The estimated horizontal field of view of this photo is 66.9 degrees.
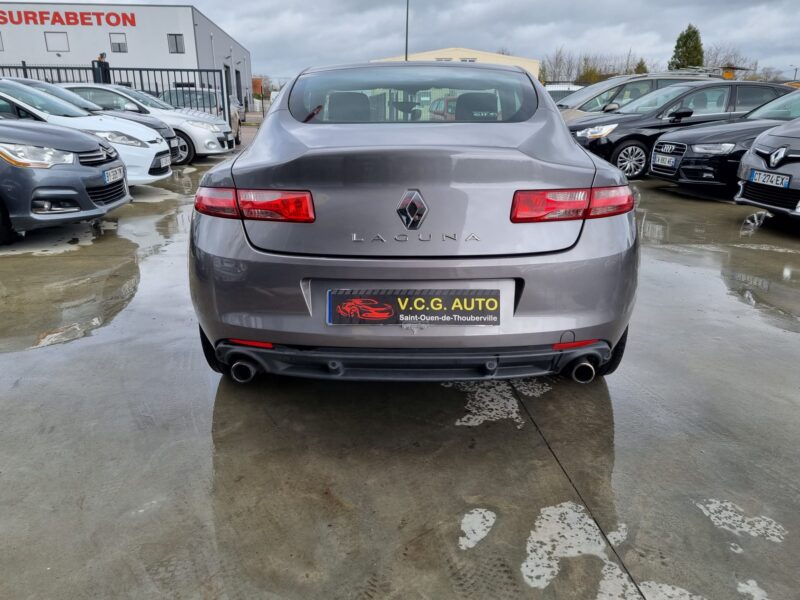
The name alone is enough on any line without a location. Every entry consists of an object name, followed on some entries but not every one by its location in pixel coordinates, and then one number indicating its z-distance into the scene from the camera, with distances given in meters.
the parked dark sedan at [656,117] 9.28
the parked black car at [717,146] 7.42
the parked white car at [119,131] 6.78
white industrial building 41.69
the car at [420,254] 1.92
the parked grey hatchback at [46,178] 4.79
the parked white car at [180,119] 10.47
